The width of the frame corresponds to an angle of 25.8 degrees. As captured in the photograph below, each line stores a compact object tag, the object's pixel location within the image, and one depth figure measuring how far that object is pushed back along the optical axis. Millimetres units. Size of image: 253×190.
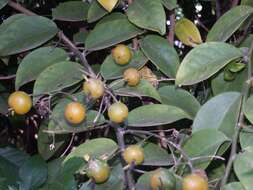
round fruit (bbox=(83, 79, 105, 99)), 483
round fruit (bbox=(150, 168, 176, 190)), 424
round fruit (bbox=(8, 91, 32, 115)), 520
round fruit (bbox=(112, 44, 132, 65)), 541
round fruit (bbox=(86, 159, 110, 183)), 457
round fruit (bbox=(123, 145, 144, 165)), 460
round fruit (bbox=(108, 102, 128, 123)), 474
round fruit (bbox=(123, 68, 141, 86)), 518
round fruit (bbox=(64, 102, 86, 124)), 485
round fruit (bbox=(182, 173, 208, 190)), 423
